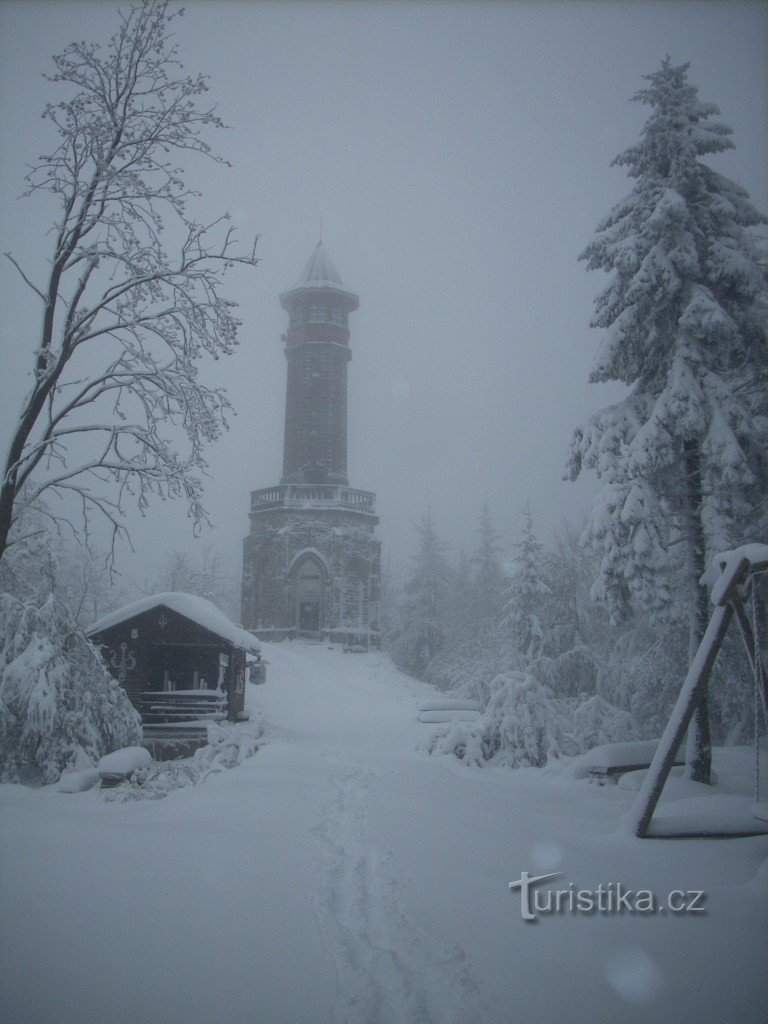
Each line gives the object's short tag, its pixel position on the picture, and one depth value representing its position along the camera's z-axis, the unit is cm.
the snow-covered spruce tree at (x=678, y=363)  918
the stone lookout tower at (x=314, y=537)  3538
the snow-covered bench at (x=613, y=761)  973
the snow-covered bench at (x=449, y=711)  1817
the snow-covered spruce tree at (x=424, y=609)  3897
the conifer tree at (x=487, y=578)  3797
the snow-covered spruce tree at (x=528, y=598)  2075
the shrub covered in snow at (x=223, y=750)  1101
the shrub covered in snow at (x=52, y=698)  956
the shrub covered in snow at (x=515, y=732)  1242
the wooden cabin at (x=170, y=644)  1723
